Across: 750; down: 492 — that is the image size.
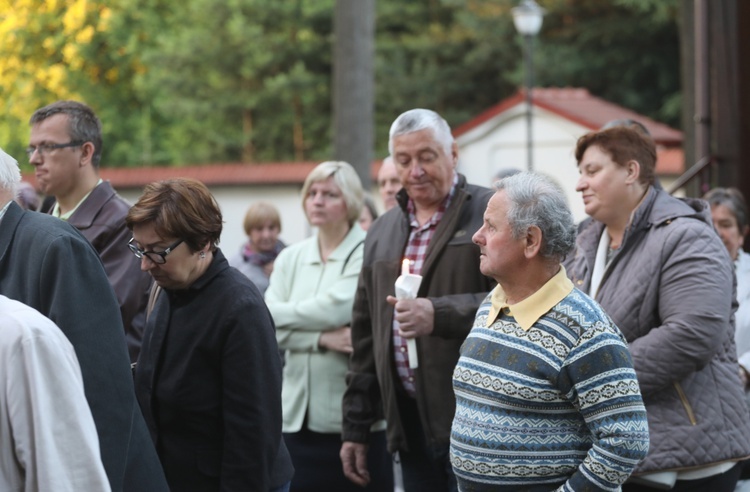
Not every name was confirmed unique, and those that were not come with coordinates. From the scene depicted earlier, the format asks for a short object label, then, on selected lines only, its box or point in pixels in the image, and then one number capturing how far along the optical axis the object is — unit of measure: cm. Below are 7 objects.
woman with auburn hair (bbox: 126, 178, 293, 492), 364
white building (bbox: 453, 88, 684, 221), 2566
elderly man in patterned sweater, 316
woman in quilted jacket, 408
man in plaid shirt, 450
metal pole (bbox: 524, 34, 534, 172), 2214
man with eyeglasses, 472
